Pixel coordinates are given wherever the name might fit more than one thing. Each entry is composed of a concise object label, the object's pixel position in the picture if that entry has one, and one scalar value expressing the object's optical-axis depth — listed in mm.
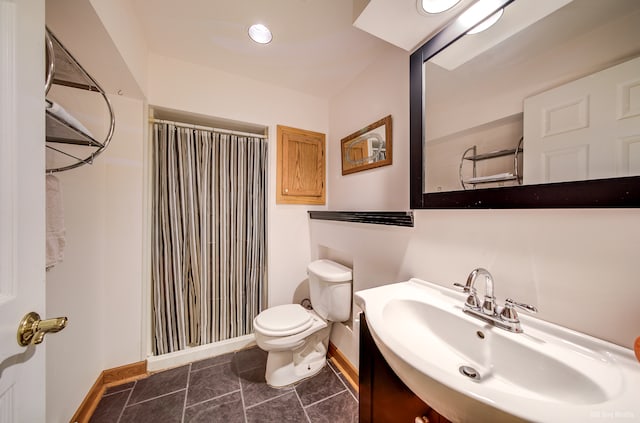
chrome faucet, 674
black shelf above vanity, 1071
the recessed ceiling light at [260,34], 1330
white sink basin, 398
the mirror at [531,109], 558
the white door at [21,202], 416
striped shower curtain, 1628
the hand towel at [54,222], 827
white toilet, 1409
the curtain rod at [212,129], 1636
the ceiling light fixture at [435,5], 845
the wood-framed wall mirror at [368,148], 1415
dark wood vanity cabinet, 721
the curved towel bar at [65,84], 638
